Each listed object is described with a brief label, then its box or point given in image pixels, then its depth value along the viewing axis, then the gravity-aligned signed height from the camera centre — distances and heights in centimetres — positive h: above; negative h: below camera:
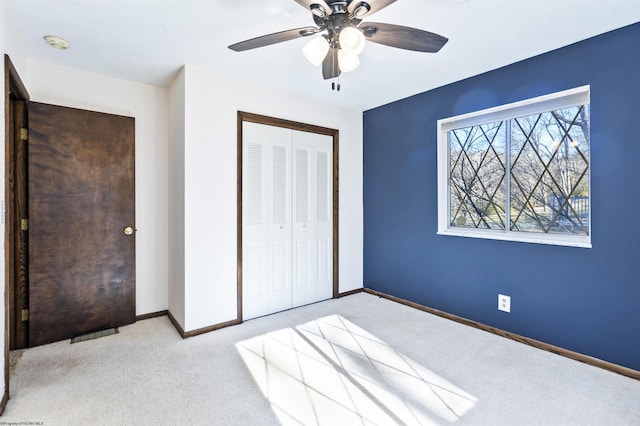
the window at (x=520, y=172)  249 +36
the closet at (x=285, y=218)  318 -6
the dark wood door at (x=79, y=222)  262 -7
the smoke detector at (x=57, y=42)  231 +128
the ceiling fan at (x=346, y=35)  153 +96
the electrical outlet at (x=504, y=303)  280 -81
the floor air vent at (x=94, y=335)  272 -107
